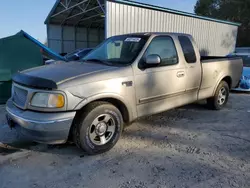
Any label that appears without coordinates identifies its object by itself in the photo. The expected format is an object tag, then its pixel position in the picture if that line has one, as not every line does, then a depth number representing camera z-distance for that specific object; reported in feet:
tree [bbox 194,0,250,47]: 85.15
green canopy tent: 19.97
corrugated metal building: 32.87
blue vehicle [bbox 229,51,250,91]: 25.88
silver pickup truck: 9.57
